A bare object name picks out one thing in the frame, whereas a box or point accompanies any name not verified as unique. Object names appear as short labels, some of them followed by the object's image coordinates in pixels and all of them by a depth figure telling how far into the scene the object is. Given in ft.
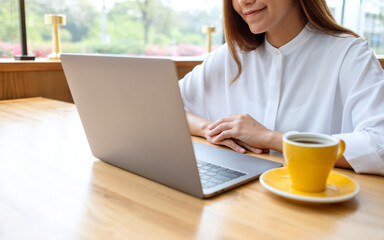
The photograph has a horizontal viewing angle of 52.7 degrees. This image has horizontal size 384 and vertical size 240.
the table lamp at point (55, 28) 7.11
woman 3.39
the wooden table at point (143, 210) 1.82
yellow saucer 2.08
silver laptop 2.08
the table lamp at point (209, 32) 9.56
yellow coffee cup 2.10
